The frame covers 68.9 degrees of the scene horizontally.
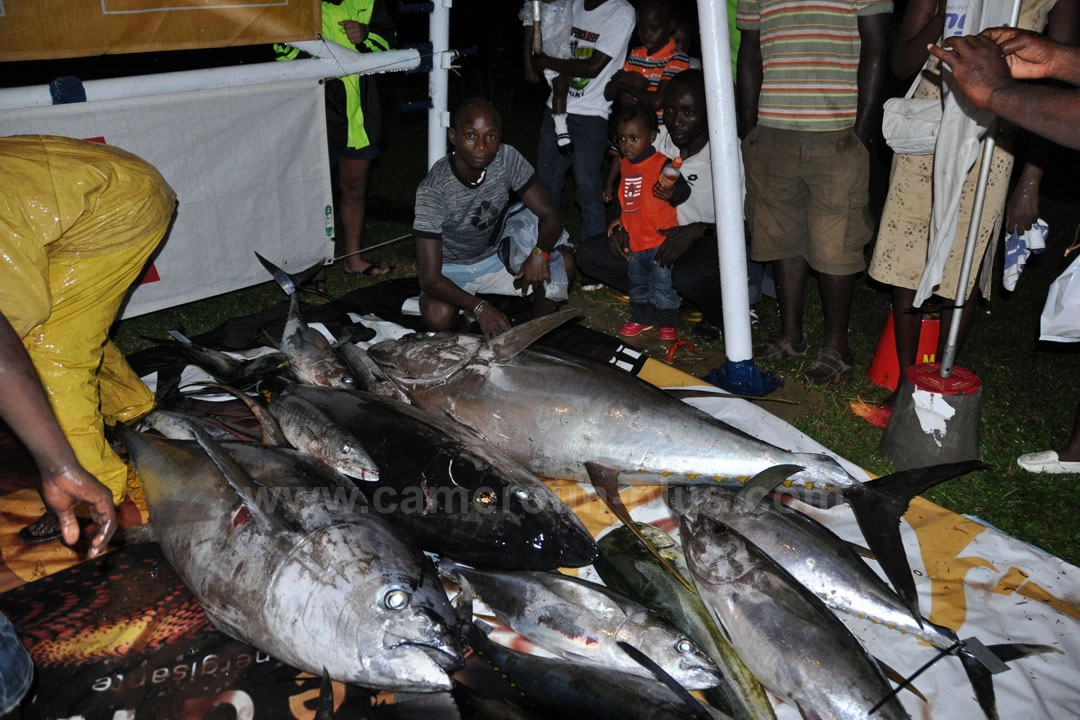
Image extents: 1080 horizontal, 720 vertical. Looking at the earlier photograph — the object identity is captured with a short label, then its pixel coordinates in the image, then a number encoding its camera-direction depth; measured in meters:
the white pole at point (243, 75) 3.96
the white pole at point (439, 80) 5.08
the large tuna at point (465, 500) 2.55
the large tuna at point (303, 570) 2.10
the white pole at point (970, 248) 2.93
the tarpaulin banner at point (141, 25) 3.85
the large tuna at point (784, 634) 2.09
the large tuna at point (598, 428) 2.85
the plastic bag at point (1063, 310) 2.92
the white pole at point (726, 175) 3.59
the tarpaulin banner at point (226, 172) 4.34
